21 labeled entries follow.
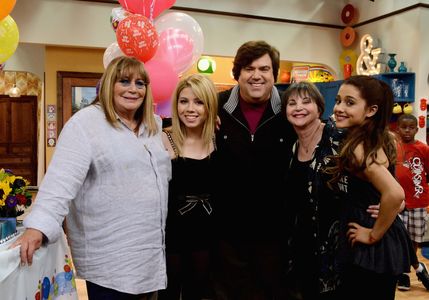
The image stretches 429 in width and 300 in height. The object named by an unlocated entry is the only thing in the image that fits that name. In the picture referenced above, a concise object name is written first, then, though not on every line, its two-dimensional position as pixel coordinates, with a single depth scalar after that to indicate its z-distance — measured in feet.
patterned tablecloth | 4.60
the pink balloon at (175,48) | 11.94
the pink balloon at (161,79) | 11.42
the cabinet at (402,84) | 18.74
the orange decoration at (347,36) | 21.97
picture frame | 21.22
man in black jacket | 7.36
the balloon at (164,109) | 11.93
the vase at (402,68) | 18.97
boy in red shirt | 13.33
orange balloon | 9.26
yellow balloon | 10.19
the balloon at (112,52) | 12.22
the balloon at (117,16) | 11.98
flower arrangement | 5.90
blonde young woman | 6.69
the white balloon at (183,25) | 12.46
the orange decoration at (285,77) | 26.08
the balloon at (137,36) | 10.58
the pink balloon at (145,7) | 11.65
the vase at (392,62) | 19.26
